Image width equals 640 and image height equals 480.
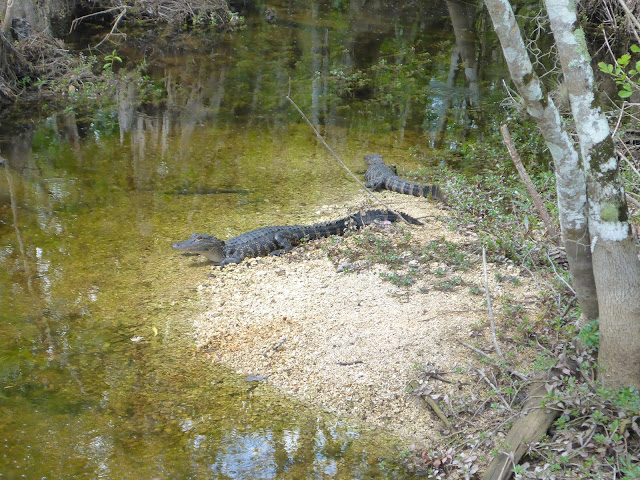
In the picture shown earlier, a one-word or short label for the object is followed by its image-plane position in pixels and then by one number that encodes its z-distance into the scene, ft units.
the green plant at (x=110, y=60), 43.36
